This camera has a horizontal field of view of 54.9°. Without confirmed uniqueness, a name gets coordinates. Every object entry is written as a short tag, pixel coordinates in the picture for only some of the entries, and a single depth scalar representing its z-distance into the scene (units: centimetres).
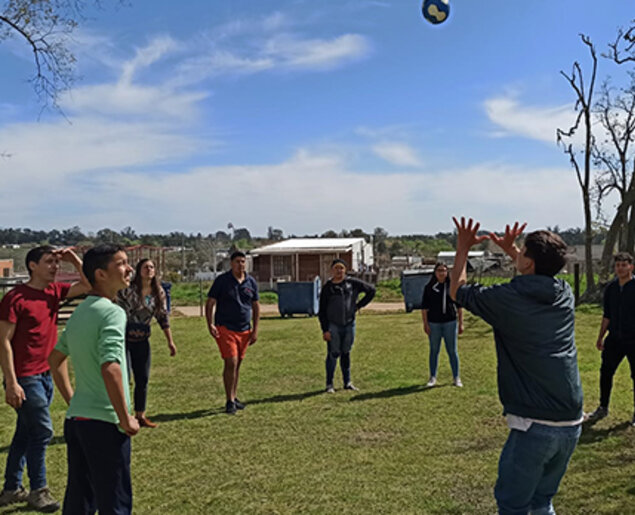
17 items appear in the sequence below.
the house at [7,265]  6298
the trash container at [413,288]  2161
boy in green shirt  311
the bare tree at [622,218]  2138
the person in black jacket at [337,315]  872
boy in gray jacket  305
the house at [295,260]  3991
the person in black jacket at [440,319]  887
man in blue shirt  765
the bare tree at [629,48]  974
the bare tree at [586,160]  2411
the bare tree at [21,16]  1043
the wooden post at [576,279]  2059
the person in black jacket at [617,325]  647
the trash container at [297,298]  2112
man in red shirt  448
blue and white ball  835
